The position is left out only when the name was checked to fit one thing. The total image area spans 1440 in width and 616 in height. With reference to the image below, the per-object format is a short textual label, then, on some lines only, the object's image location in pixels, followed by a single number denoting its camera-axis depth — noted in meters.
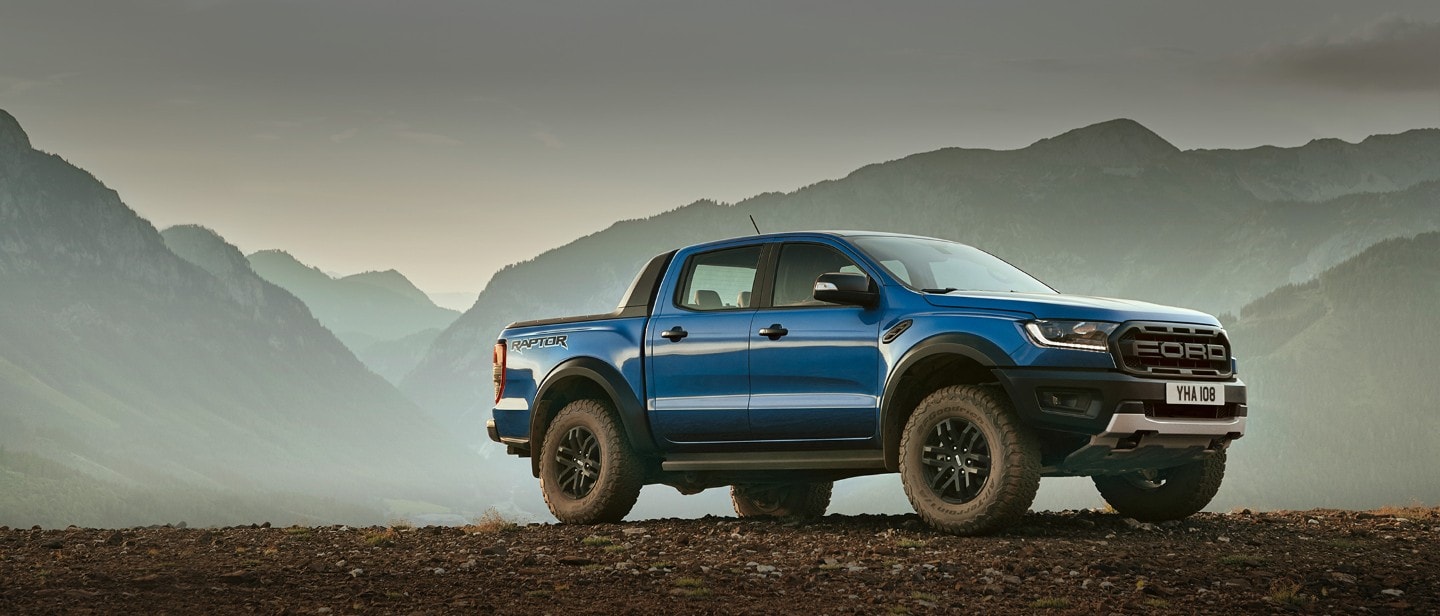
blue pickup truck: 8.96
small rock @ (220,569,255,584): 8.31
